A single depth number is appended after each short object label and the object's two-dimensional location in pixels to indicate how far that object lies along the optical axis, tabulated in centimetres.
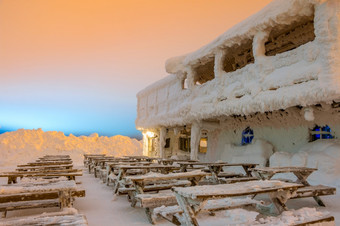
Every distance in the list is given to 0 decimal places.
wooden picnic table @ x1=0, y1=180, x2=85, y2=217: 367
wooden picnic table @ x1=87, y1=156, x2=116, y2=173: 1121
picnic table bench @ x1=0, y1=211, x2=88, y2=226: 254
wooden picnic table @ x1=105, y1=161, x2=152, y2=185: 706
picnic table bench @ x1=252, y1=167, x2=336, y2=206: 465
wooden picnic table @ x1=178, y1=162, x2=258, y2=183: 638
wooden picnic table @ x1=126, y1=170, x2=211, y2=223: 400
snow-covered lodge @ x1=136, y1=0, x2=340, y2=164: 676
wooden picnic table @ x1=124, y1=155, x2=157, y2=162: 1121
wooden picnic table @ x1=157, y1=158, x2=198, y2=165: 825
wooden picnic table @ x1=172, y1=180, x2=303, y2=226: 289
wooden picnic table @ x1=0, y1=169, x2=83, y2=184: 512
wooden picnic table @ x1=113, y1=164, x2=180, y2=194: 564
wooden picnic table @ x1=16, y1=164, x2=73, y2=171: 675
